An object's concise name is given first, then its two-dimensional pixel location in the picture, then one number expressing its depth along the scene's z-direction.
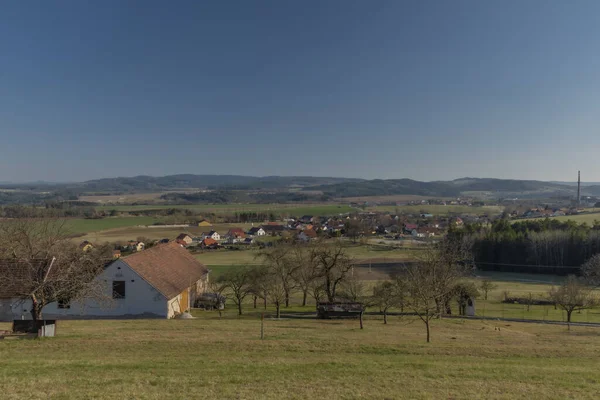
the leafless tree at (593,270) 48.62
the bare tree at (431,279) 22.00
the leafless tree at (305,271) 36.34
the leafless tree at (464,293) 35.86
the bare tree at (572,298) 33.91
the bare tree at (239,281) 33.41
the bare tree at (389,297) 27.96
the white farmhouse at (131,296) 29.66
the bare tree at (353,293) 30.29
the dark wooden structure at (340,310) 29.98
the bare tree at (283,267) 35.97
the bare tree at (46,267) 19.33
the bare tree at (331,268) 34.91
